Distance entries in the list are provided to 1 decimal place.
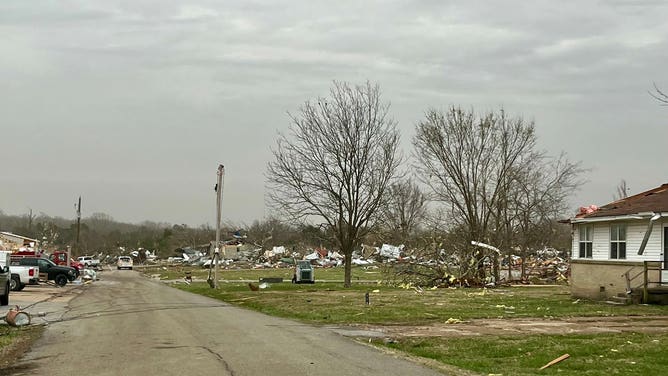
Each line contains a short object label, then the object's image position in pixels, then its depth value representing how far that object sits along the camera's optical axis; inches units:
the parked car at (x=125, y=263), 3627.0
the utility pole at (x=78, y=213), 3036.9
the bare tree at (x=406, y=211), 3725.4
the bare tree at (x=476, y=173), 2087.8
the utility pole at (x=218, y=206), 1671.4
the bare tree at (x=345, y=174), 1749.5
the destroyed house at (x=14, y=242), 3009.4
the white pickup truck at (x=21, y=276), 1611.5
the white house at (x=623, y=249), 1121.4
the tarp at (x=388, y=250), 2924.2
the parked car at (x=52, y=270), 1904.5
